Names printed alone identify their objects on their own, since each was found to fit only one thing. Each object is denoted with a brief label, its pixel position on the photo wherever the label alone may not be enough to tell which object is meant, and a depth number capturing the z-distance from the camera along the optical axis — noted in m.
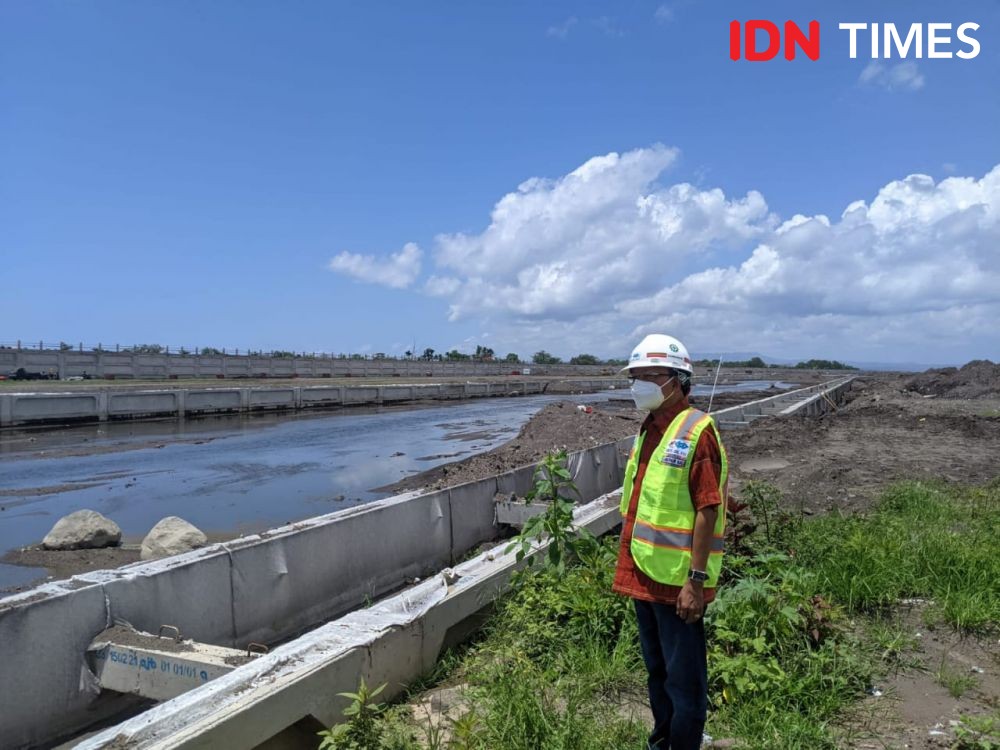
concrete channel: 3.35
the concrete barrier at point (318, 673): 3.09
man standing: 2.96
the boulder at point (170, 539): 7.58
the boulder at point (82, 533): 8.66
